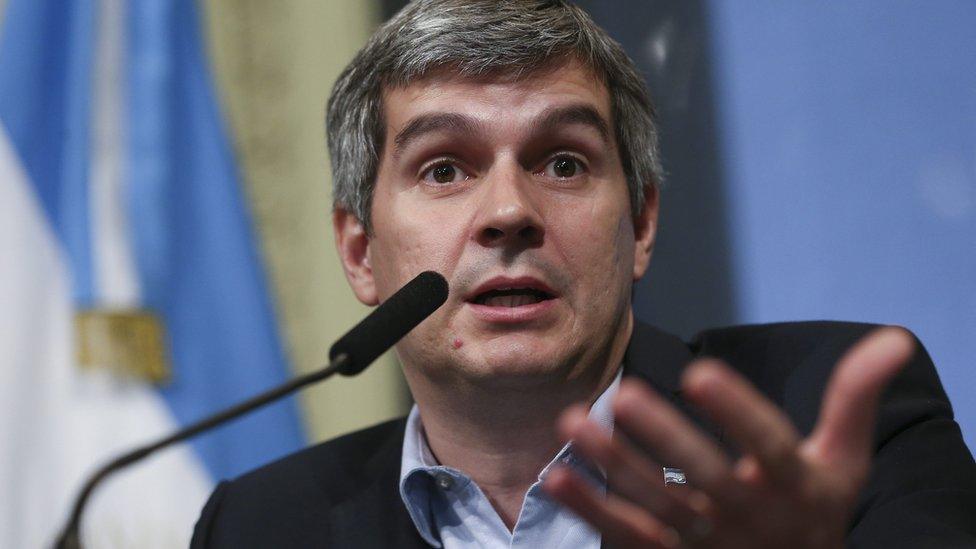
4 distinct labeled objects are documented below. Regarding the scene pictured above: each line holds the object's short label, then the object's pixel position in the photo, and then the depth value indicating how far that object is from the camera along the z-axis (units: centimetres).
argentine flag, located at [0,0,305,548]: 277
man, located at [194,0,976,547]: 255
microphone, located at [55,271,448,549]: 234
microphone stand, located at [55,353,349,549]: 233
